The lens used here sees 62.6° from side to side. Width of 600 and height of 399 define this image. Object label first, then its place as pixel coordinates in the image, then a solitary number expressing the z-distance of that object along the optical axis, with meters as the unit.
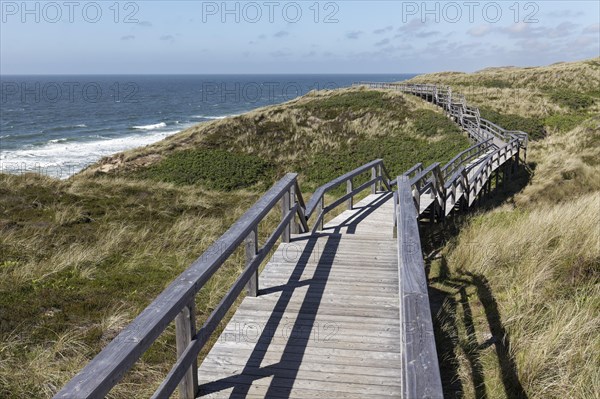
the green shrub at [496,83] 55.84
